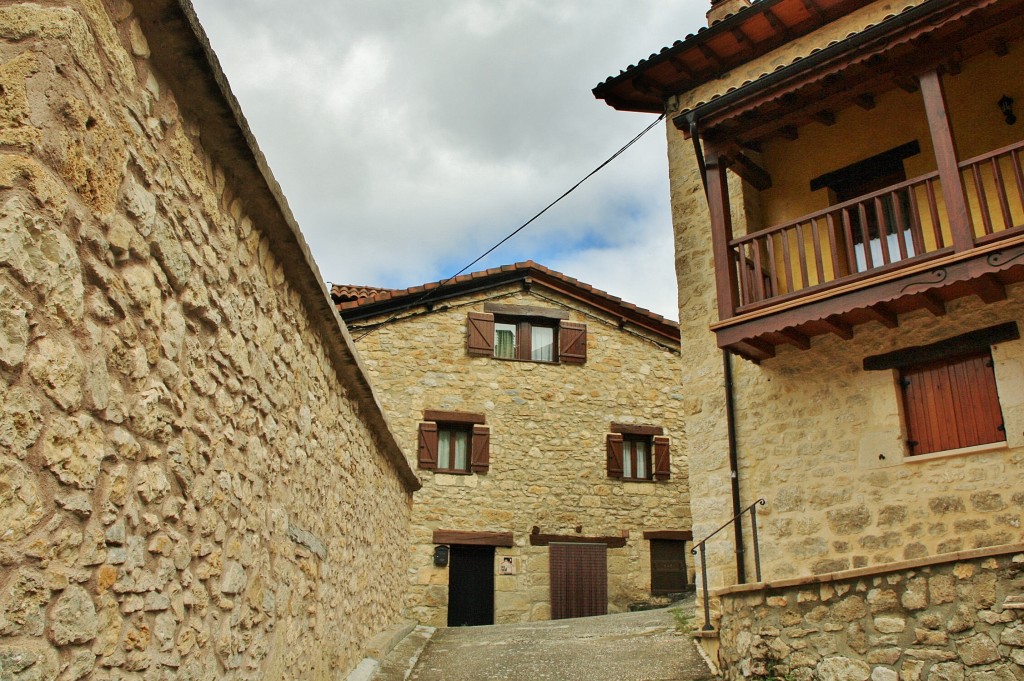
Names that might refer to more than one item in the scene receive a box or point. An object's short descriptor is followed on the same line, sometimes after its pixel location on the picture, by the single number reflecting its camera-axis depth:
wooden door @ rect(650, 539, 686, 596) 14.93
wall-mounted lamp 7.70
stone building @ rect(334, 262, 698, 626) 14.14
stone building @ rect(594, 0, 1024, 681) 6.42
